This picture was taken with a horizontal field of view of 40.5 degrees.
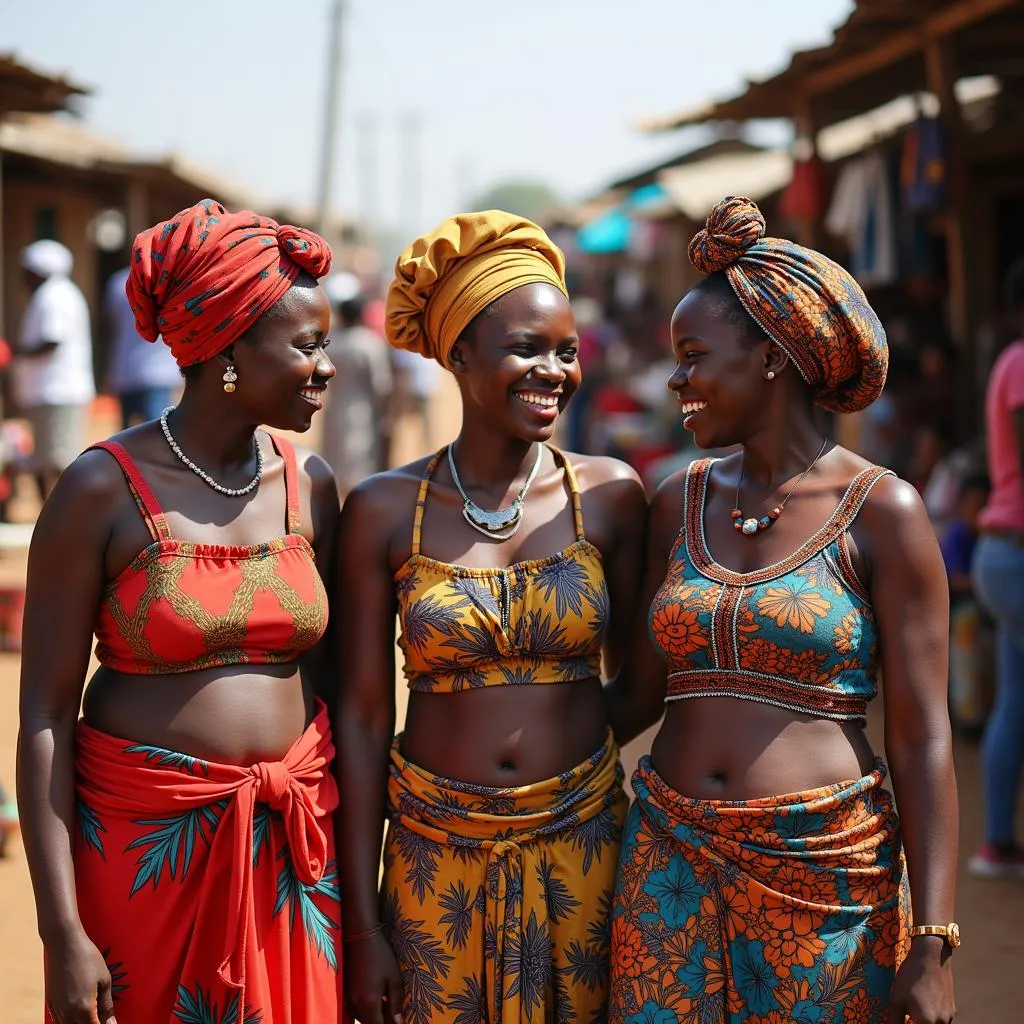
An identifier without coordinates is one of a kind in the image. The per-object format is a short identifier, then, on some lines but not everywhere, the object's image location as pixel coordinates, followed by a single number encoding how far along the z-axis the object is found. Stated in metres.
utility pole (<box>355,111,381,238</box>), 59.03
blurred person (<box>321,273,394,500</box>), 11.68
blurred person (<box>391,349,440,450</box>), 15.44
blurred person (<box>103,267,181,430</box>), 10.40
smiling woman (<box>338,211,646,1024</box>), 2.81
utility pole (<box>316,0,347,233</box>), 18.73
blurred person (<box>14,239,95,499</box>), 10.00
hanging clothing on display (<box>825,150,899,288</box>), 9.41
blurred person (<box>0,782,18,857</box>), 5.71
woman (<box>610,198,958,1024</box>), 2.58
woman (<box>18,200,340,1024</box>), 2.66
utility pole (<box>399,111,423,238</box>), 67.44
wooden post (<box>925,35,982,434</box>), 7.98
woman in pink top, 5.36
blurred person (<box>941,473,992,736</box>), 6.95
